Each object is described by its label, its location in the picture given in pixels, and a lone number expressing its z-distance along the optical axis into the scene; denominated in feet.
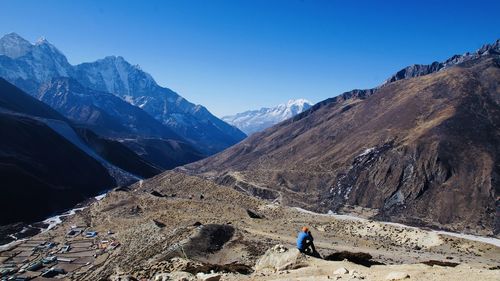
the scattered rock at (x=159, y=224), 210.03
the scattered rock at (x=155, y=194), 311.58
